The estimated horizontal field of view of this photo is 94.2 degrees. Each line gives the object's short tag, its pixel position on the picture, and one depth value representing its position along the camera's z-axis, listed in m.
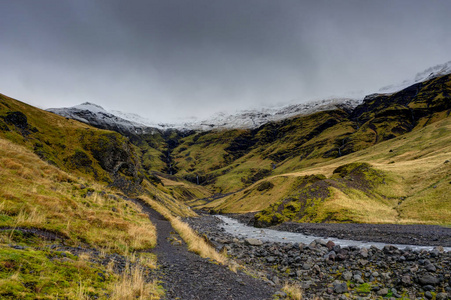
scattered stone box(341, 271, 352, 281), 14.24
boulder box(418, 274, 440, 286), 11.39
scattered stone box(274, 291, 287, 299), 10.36
